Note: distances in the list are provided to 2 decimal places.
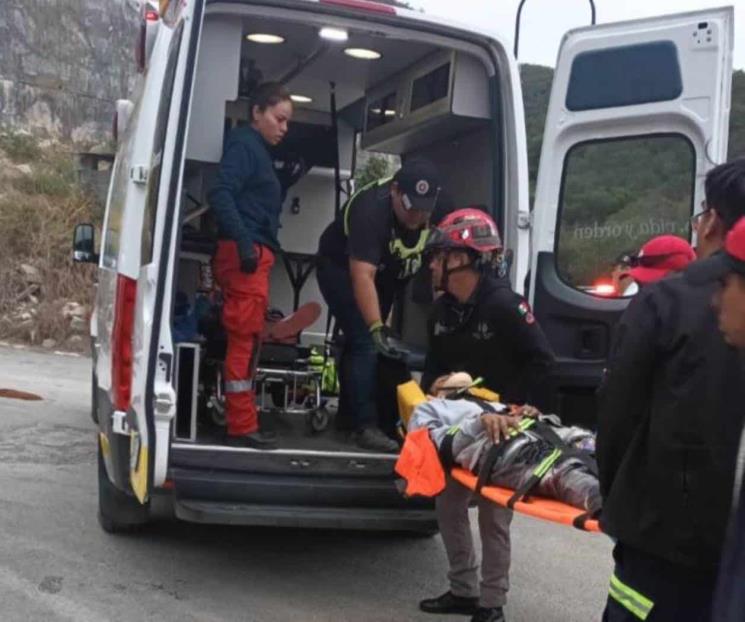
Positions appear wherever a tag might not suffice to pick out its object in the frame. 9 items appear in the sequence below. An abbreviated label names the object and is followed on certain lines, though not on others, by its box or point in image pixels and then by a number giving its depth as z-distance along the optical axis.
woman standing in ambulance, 5.20
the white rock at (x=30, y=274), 15.84
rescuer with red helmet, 4.45
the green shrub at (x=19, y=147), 19.78
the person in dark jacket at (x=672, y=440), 2.46
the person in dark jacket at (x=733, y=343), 2.00
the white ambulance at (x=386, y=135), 4.40
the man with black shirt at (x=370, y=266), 5.24
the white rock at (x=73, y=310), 14.94
